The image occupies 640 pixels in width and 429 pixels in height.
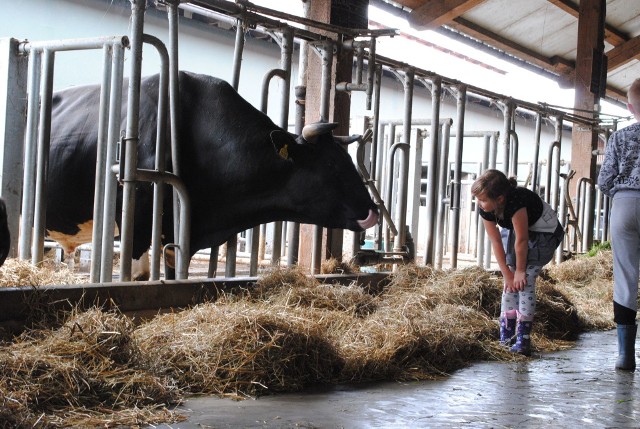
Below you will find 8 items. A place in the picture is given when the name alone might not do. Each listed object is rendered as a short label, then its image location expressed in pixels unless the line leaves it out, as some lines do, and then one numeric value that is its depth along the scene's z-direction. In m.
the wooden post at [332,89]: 6.72
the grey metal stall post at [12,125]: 5.40
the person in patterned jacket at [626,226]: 4.69
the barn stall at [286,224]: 4.44
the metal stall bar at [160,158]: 4.93
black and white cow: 5.87
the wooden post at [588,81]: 12.01
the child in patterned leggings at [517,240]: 4.97
